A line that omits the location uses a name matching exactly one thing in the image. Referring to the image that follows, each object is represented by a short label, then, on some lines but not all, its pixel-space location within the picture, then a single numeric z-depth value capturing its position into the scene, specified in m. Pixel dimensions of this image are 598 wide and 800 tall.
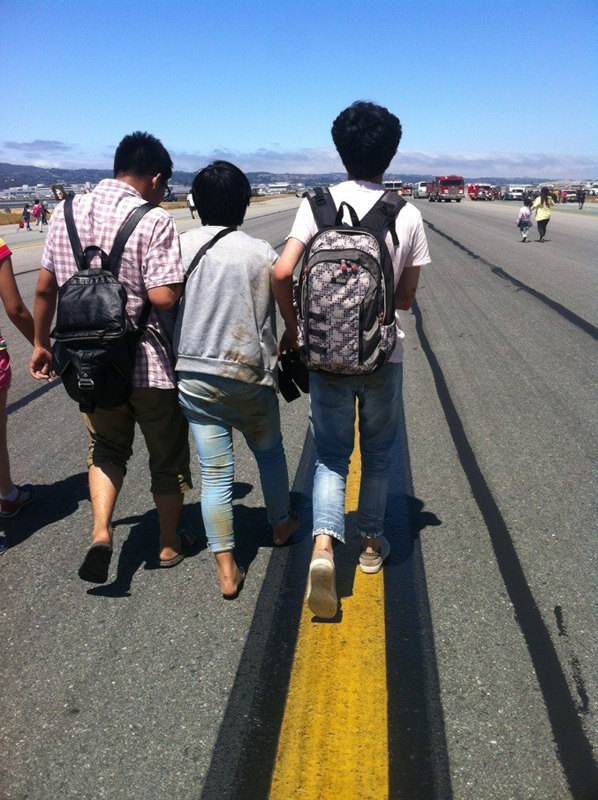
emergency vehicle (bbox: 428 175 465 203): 71.44
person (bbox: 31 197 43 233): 40.05
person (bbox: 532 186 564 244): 20.95
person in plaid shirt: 2.79
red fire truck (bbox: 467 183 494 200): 85.19
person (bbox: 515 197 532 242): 21.20
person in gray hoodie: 2.81
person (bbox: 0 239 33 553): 3.32
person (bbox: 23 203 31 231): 37.92
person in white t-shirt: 2.67
